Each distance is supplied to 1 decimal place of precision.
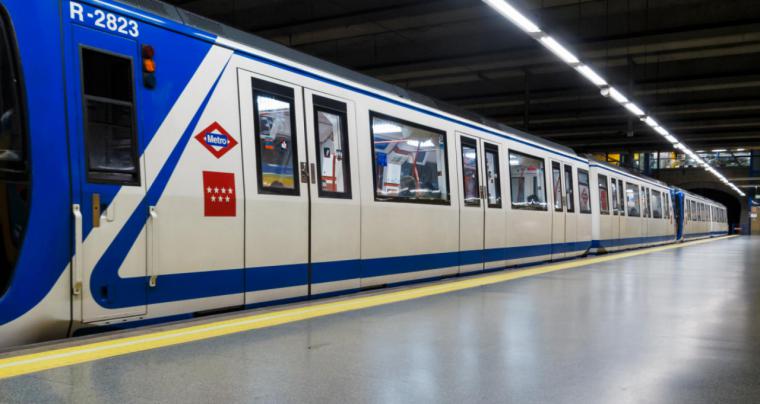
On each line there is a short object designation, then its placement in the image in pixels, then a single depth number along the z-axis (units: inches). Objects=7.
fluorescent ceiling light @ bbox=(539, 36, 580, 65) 401.4
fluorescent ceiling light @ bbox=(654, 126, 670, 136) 761.0
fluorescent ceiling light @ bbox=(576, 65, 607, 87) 475.2
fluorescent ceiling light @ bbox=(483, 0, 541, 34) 332.0
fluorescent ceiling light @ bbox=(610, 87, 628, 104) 554.1
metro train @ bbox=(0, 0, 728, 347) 146.3
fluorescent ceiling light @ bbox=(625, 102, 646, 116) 624.1
